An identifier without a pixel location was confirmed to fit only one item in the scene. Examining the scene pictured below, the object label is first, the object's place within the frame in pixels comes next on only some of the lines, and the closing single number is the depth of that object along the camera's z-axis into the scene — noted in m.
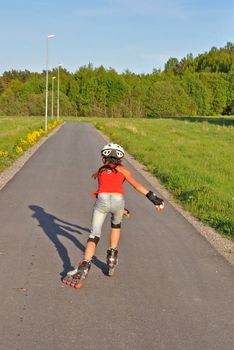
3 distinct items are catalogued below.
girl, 5.67
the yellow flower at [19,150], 22.25
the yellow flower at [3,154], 19.55
